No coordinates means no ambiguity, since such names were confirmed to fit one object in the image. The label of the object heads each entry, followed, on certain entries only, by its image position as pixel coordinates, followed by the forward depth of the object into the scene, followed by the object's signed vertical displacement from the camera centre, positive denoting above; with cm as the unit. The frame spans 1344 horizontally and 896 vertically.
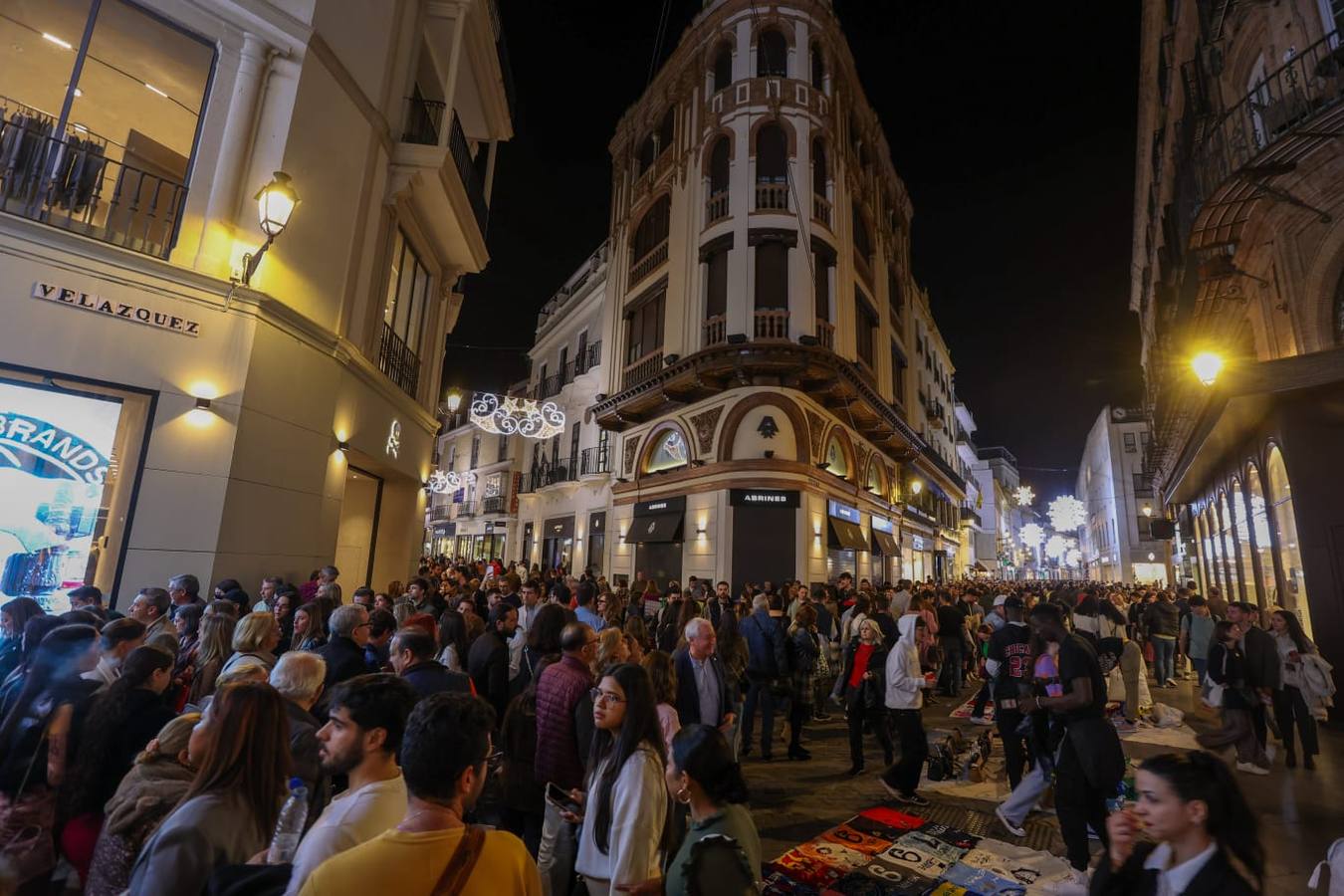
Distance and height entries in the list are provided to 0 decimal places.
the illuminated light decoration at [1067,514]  3775 +409
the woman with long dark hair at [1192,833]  200 -83
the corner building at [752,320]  1728 +801
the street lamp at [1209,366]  921 +332
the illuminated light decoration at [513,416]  1784 +415
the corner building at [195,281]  660 +316
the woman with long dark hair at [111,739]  265 -90
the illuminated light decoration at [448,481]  2867 +350
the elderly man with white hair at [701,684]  524 -104
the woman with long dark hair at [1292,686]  707 -113
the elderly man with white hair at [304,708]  275 -81
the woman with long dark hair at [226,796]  186 -85
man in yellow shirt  143 -71
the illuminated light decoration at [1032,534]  6438 +470
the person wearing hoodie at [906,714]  604 -145
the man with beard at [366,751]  190 -71
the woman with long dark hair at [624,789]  257 -102
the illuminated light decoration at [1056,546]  5405 +318
